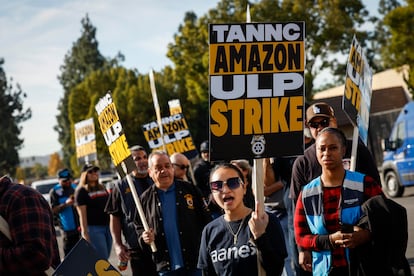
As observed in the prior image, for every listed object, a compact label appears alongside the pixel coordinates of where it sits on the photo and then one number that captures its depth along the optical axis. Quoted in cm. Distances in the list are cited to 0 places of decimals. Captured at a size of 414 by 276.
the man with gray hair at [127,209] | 732
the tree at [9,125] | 7144
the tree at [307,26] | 3794
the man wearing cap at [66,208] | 1148
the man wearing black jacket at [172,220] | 647
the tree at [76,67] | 8012
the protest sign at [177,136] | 1370
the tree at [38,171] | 14946
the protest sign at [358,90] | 608
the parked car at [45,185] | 2796
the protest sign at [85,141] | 1453
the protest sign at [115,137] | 740
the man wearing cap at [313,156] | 586
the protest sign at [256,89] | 473
